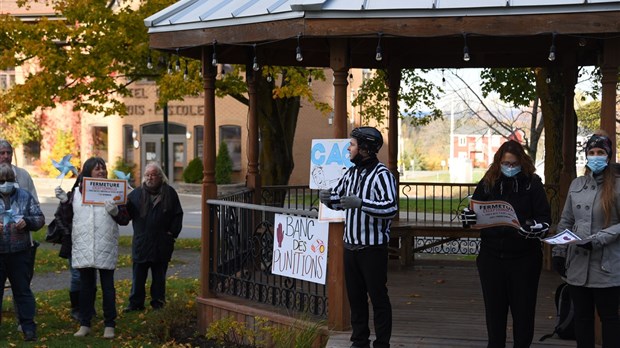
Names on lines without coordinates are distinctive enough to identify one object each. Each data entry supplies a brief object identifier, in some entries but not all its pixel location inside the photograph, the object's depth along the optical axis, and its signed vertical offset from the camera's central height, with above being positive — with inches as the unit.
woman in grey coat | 260.1 -27.8
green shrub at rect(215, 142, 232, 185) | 1518.2 -23.0
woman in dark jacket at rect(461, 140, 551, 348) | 270.1 -26.4
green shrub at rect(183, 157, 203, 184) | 1530.5 -32.9
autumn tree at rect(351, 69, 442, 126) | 784.3 +49.3
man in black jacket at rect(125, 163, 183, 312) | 417.8 -30.9
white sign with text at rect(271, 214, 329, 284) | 326.0 -35.0
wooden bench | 461.7 -39.7
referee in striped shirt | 283.3 -21.0
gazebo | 290.8 +43.2
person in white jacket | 356.2 -30.8
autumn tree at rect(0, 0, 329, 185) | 710.5 +68.8
